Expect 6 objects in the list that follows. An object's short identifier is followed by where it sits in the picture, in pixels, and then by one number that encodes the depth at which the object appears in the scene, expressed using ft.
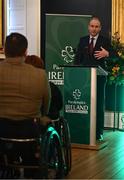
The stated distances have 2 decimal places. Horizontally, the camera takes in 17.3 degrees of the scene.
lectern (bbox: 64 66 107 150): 16.76
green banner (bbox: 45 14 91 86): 23.36
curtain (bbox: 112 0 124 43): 22.57
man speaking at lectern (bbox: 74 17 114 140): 17.98
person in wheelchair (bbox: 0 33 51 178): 9.22
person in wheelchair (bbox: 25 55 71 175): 12.43
